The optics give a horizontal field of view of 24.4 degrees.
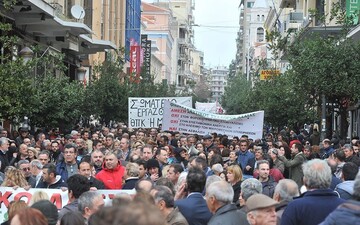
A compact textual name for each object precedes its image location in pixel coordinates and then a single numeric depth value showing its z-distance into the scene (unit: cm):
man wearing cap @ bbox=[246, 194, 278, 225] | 663
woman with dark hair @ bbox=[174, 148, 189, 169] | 1605
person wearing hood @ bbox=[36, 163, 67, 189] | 1102
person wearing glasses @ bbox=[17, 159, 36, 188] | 1231
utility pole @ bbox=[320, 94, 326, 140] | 2774
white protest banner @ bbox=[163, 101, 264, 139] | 2280
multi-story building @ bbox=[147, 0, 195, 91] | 15138
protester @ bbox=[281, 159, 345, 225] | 704
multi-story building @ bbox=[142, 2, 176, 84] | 12081
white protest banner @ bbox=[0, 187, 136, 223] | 999
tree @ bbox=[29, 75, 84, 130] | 2786
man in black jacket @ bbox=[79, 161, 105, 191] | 1081
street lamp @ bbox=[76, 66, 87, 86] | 4822
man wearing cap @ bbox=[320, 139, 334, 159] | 1888
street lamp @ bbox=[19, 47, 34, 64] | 2784
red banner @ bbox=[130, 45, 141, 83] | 6631
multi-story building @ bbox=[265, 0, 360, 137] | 3241
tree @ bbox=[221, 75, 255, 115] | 8732
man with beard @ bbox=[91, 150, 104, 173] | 1345
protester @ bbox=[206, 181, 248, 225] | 709
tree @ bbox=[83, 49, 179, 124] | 3994
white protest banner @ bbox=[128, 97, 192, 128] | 2714
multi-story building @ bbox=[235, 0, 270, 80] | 14312
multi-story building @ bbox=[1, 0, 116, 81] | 3269
